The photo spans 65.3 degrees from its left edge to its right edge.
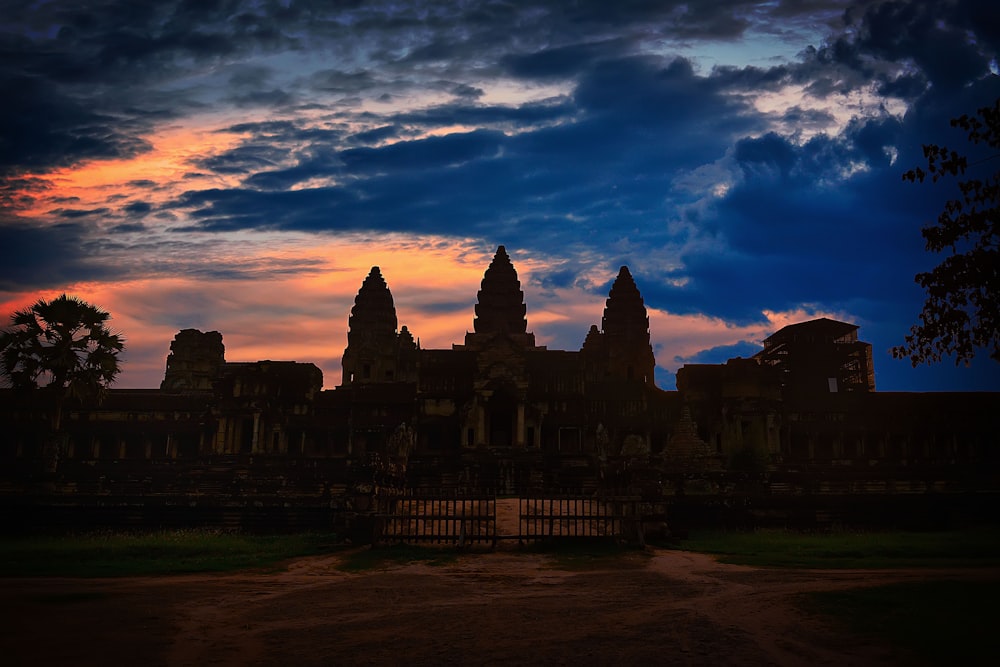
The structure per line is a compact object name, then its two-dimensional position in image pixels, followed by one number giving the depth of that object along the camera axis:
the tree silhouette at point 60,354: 36.09
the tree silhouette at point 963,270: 13.55
